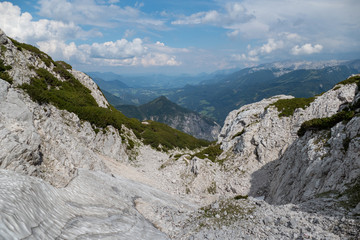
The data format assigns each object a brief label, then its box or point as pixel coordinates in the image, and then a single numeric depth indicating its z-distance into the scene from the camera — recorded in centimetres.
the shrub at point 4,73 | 3242
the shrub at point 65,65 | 6565
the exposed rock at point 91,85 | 6319
